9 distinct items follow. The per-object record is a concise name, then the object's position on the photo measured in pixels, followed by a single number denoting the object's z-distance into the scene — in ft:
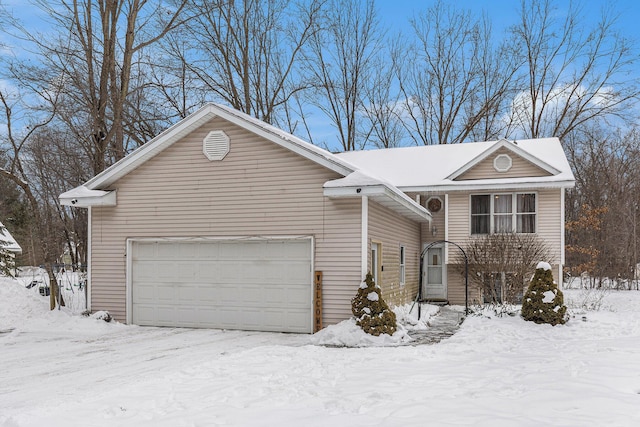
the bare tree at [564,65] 96.94
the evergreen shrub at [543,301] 38.70
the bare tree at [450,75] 100.48
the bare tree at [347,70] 99.50
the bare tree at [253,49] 87.66
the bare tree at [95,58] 58.75
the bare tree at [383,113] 103.30
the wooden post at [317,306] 37.32
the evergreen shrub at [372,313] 33.60
